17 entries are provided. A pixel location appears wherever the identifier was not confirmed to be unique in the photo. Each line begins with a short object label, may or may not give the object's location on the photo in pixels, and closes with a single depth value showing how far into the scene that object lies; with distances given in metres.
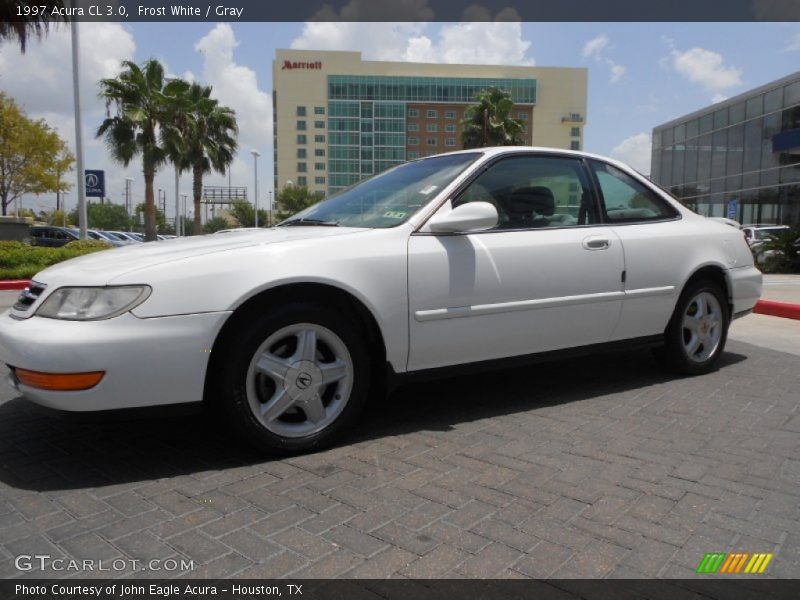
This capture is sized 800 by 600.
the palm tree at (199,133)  26.59
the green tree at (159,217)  91.41
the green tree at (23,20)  16.08
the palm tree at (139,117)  24.72
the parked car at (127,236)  35.63
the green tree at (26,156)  30.94
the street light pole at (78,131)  18.42
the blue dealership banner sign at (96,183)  17.27
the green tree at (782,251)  16.47
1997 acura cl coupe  2.52
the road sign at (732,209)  20.28
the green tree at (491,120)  32.69
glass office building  23.64
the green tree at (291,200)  69.94
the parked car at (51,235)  26.58
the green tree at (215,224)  84.94
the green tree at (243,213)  82.25
